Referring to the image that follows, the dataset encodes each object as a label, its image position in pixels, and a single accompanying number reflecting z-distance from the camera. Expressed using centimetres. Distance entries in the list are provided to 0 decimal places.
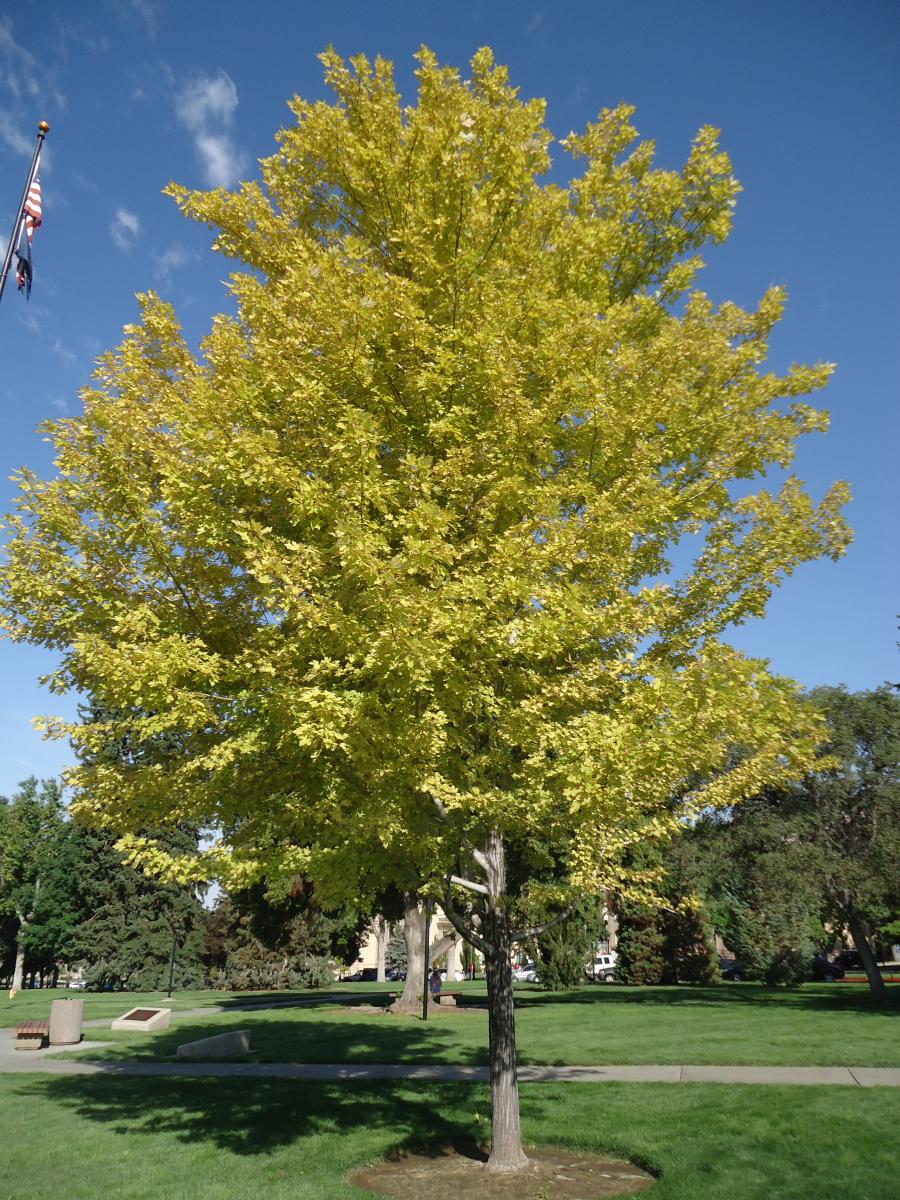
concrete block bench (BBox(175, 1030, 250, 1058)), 1508
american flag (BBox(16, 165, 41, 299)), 993
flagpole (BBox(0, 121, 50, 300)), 963
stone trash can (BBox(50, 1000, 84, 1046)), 1697
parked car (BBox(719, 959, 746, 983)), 4300
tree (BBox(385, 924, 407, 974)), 6531
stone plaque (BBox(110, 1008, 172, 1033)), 1912
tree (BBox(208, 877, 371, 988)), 2916
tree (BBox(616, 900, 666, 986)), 3397
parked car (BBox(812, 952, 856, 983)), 4197
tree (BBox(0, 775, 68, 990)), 4516
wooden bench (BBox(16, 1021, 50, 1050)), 1612
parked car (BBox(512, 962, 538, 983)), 5138
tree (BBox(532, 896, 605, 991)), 2809
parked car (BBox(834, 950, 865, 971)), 4776
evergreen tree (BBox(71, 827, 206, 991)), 3894
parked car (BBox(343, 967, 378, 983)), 6744
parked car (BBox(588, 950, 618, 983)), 4962
